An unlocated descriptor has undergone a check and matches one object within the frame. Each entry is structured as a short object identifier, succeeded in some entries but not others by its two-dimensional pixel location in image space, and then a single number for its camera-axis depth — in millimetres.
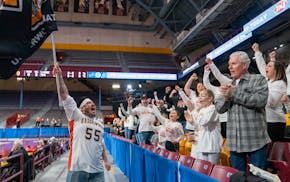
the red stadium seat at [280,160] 2572
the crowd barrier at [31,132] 18984
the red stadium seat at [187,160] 3023
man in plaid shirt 2312
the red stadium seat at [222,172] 2212
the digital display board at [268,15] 7631
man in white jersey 3094
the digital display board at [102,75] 19969
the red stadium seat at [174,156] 3489
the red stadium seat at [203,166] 2602
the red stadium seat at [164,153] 3860
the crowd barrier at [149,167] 2424
